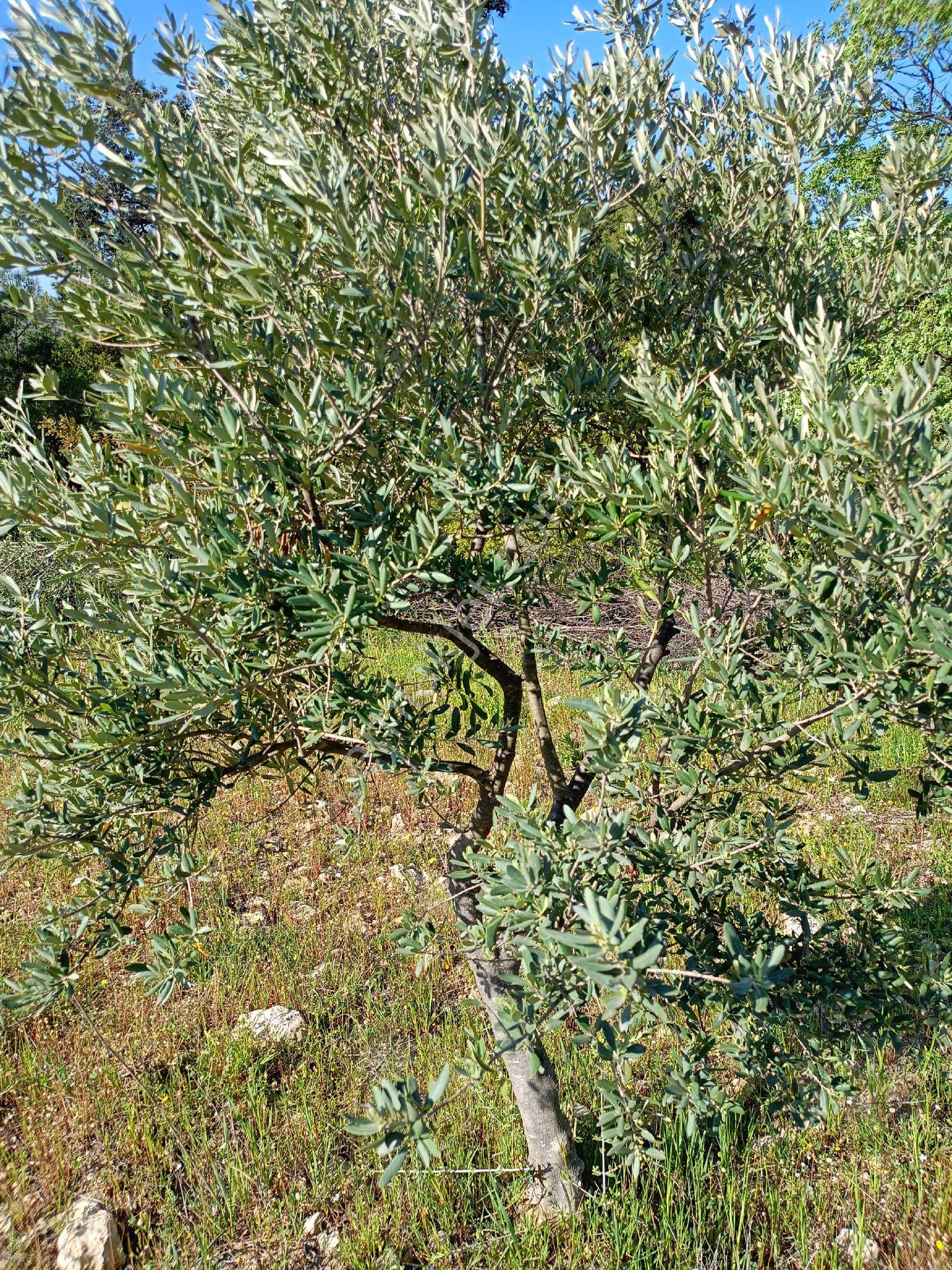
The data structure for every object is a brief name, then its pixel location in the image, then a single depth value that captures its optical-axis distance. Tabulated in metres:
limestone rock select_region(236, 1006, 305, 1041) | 3.73
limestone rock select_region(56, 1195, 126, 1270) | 2.62
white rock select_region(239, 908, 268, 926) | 4.66
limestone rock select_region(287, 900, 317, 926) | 4.69
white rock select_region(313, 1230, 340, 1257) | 2.74
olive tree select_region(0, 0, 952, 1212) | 1.66
